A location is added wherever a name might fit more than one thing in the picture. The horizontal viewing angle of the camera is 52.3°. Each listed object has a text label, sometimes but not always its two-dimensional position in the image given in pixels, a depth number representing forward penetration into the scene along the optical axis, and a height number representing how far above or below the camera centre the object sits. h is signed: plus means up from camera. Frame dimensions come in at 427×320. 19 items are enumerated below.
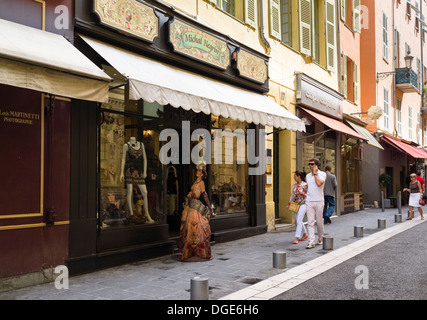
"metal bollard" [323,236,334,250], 8.41 -1.31
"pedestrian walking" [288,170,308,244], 9.48 -0.49
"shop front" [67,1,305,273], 6.43 +0.83
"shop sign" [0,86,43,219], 5.41 +0.34
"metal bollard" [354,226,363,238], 10.23 -1.34
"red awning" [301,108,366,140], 13.41 +1.67
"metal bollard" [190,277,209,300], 4.57 -1.18
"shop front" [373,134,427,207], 20.66 +0.54
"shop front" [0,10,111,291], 5.16 +0.43
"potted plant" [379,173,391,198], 20.20 -0.19
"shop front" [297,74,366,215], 13.52 +1.22
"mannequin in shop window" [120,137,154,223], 7.54 +0.15
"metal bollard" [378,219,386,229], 11.97 -1.32
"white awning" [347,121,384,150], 16.22 +1.56
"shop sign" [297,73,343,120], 13.33 +2.65
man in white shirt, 8.73 -0.43
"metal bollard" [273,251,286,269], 6.65 -1.28
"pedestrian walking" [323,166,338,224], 13.56 -0.58
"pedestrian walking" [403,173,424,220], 14.49 -0.65
